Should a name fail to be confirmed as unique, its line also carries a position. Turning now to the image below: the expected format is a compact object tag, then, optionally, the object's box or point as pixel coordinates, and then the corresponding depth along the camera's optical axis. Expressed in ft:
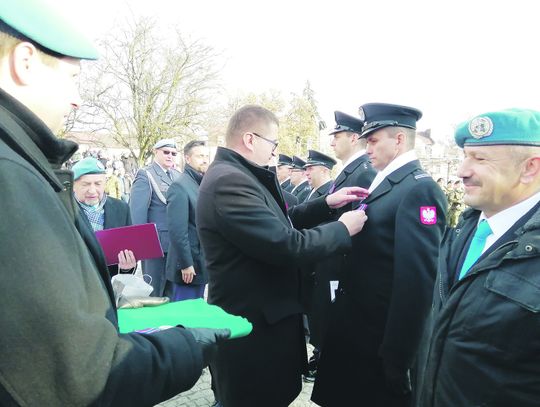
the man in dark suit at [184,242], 15.90
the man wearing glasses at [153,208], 17.72
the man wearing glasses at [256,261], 7.73
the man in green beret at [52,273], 2.80
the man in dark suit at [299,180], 30.78
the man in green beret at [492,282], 4.97
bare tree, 59.82
